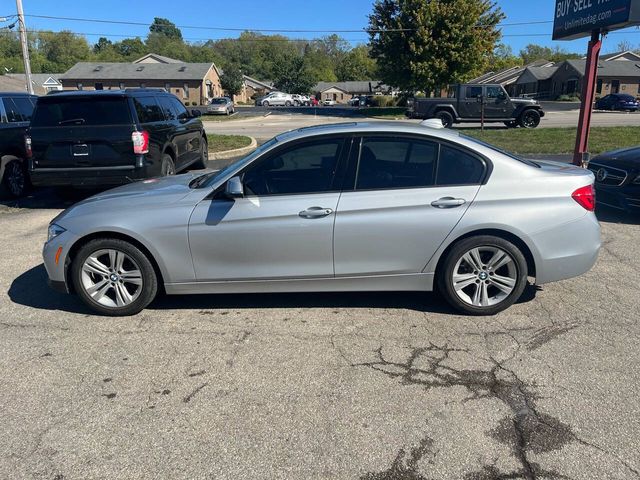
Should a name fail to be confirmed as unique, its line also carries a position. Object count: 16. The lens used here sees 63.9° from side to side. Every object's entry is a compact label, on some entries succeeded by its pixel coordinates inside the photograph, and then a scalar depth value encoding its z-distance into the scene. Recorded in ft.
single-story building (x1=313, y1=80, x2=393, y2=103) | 365.28
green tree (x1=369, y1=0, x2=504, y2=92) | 119.24
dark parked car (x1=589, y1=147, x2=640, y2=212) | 23.79
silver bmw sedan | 13.61
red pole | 34.13
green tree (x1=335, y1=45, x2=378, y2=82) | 435.94
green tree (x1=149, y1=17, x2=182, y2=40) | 527.81
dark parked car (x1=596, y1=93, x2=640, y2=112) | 139.74
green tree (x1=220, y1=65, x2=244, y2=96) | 283.59
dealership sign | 31.81
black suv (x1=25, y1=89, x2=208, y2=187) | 25.89
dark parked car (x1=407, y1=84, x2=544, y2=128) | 77.87
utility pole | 90.68
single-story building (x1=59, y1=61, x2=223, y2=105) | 242.37
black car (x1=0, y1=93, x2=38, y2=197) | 29.45
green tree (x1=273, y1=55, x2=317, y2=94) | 307.37
